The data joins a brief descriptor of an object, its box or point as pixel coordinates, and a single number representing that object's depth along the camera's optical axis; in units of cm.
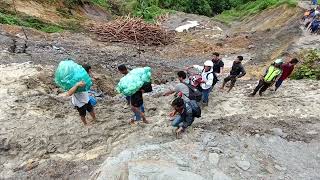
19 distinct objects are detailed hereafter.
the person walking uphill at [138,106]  281
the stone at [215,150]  262
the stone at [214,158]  250
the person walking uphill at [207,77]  318
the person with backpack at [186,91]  280
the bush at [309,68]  434
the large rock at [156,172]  218
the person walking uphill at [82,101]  267
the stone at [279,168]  255
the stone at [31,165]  263
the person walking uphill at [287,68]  364
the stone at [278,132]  297
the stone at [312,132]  302
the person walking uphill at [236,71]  381
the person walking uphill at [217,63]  377
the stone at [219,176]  233
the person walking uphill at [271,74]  359
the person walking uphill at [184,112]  256
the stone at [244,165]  249
